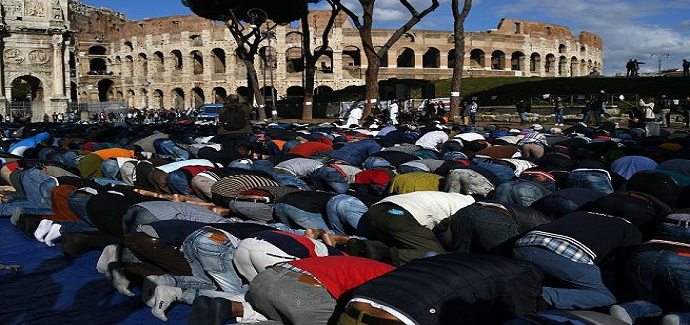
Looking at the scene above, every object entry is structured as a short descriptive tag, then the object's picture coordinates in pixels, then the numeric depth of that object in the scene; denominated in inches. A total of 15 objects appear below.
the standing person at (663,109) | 735.7
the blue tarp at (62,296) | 193.0
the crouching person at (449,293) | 136.0
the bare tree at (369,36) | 989.2
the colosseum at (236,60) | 2011.6
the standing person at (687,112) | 768.9
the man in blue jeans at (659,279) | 163.5
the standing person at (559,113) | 917.2
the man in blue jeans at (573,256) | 178.9
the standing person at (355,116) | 876.7
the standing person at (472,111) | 953.5
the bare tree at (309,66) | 1197.1
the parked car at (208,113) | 1398.7
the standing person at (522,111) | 941.9
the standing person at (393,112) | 992.1
